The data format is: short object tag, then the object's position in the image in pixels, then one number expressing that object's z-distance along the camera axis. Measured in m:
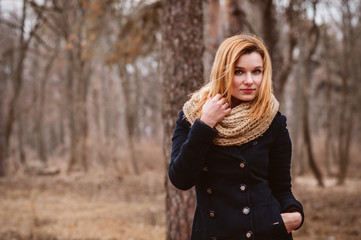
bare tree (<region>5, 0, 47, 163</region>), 13.78
